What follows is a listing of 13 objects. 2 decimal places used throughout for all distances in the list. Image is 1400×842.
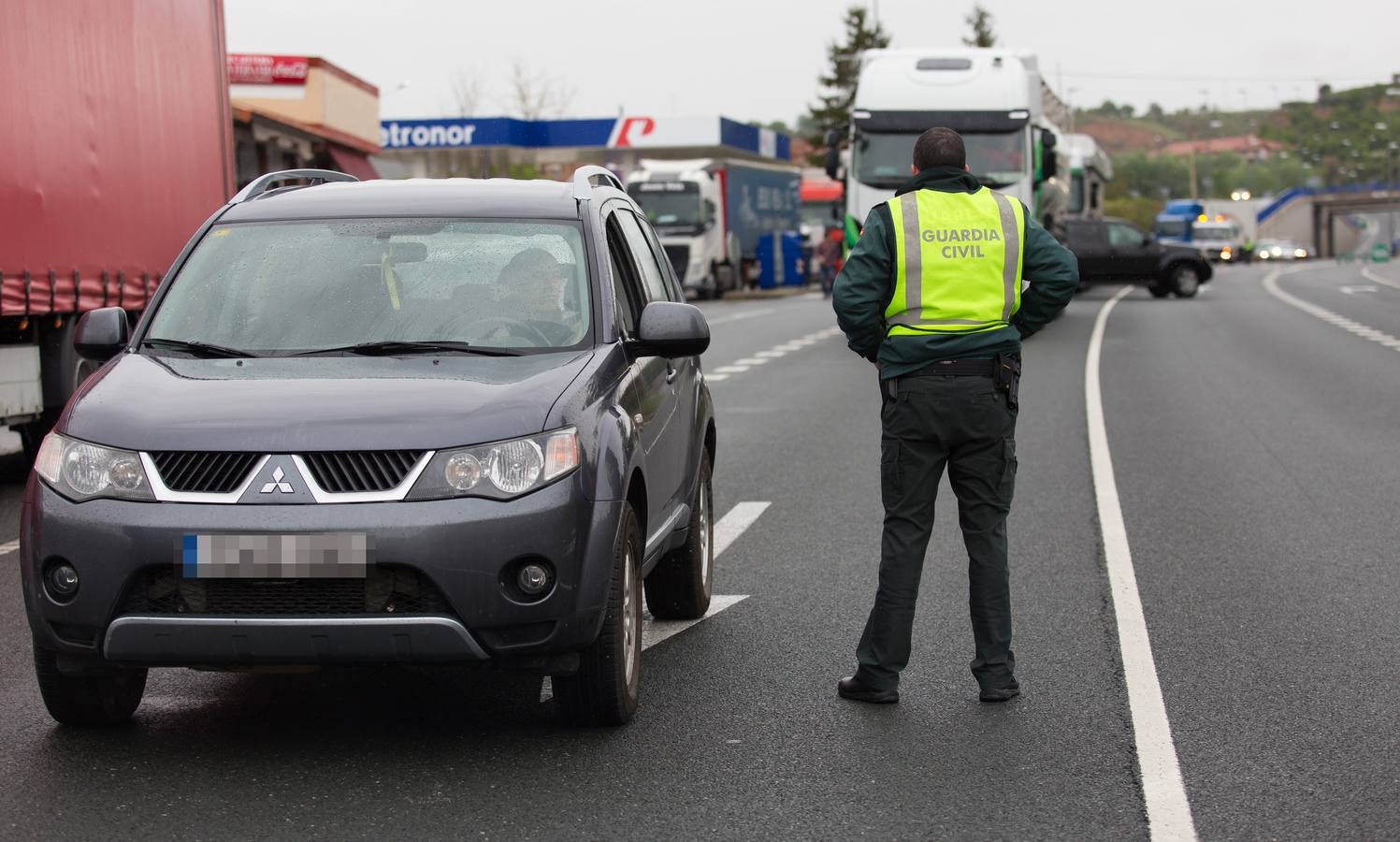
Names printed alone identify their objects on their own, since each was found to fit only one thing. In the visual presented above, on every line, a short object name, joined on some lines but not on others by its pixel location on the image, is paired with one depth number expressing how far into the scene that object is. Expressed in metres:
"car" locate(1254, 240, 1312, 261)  118.56
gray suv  5.16
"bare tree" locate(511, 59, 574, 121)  77.56
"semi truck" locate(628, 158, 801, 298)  46.00
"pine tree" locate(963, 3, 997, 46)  125.38
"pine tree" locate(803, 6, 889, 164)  112.25
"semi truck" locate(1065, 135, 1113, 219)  43.57
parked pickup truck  42.78
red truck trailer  12.13
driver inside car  6.22
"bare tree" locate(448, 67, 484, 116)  77.56
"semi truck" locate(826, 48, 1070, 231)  26.25
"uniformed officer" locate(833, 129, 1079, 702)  6.09
